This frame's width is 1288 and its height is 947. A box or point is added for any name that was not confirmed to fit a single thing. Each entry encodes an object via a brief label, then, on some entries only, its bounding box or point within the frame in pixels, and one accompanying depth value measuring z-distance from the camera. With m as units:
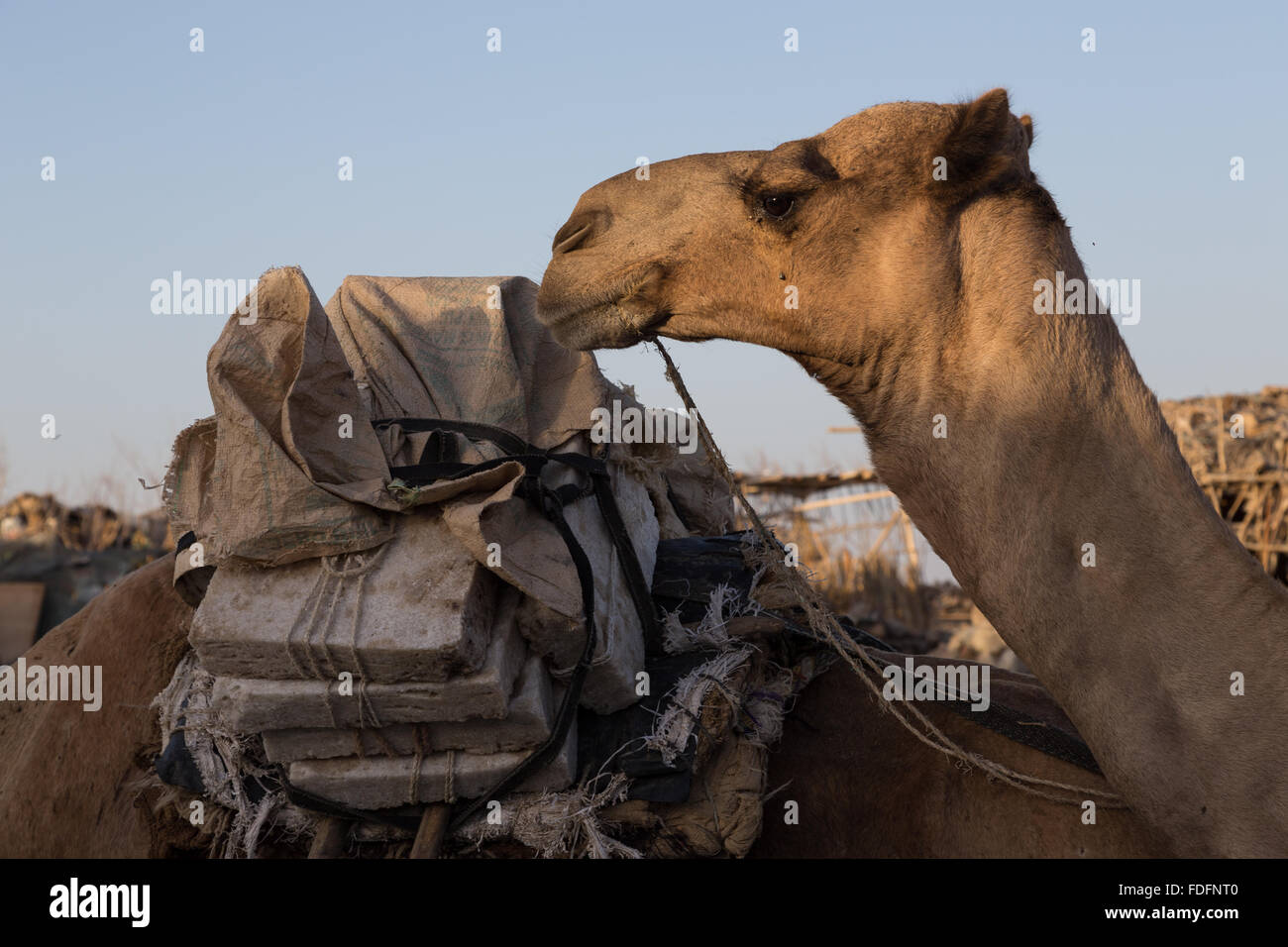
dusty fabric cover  2.70
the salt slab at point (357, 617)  2.51
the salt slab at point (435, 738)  2.72
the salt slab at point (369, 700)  2.56
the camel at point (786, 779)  2.91
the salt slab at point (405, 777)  2.76
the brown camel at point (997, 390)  2.28
